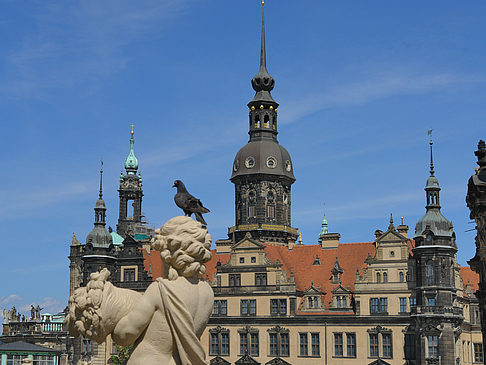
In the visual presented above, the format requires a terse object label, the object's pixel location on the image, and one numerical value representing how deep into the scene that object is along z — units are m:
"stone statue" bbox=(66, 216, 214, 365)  6.02
